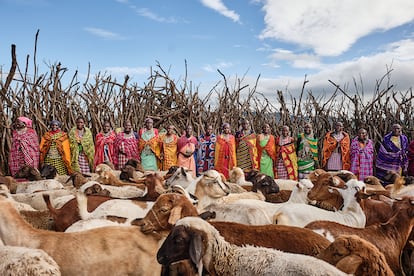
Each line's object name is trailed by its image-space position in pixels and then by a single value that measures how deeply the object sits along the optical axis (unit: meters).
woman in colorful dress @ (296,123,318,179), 10.32
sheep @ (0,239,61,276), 3.22
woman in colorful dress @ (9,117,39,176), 9.66
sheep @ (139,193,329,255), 3.63
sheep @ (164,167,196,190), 7.19
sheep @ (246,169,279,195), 7.45
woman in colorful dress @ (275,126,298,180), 10.18
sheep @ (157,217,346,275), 3.15
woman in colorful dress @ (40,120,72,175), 9.95
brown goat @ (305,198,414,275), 4.29
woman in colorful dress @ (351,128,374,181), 10.16
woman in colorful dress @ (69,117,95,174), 10.09
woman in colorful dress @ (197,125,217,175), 10.51
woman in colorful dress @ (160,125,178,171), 10.29
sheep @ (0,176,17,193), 8.19
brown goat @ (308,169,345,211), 5.69
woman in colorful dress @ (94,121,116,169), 10.50
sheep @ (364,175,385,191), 8.32
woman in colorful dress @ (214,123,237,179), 10.17
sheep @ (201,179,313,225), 4.96
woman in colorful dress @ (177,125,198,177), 10.33
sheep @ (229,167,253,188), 8.46
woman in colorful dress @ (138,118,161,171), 10.32
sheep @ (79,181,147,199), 7.06
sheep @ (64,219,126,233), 4.34
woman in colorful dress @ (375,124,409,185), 10.18
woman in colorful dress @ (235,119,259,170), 10.20
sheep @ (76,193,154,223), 5.02
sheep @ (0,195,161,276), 3.55
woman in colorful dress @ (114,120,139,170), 10.38
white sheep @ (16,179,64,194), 8.03
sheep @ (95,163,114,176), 8.56
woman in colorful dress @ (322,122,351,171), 10.30
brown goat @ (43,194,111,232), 5.29
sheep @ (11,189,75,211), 6.95
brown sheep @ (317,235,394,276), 3.15
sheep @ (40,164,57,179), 9.18
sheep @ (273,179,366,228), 4.88
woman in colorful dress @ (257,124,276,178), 10.22
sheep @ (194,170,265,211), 6.15
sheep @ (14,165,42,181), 8.95
